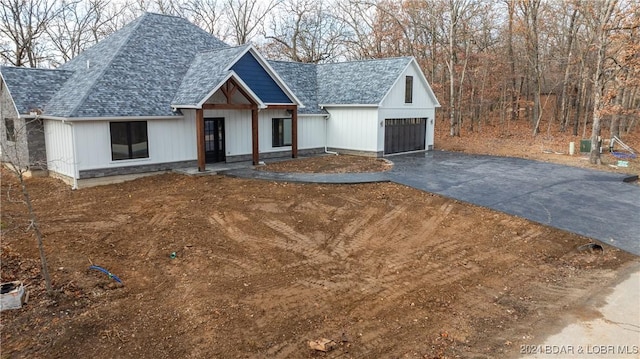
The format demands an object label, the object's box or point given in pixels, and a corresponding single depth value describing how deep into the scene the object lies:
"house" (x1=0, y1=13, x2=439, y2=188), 14.61
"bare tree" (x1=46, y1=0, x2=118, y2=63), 31.78
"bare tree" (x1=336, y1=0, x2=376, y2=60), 36.50
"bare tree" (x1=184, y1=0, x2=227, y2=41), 39.47
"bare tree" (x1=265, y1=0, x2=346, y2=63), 38.53
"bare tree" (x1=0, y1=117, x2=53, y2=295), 15.51
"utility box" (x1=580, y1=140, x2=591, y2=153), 22.20
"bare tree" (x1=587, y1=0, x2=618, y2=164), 18.50
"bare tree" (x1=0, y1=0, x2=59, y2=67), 27.66
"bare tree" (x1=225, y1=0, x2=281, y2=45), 39.03
